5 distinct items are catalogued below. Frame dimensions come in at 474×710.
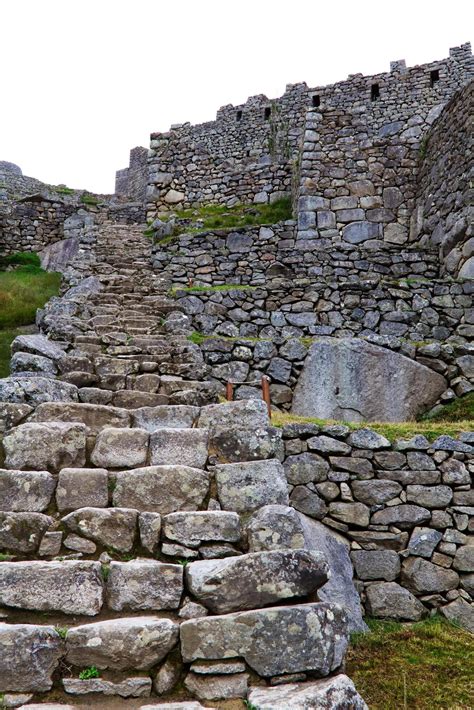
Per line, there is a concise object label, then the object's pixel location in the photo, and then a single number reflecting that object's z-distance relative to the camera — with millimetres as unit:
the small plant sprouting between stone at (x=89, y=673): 2496
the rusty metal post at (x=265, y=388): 6071
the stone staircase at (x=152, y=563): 2510
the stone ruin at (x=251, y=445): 2594
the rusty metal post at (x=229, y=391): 6223
